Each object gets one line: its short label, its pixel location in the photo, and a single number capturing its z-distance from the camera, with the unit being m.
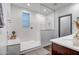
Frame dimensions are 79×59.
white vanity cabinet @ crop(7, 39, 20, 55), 2.57
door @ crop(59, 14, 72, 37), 2.54
